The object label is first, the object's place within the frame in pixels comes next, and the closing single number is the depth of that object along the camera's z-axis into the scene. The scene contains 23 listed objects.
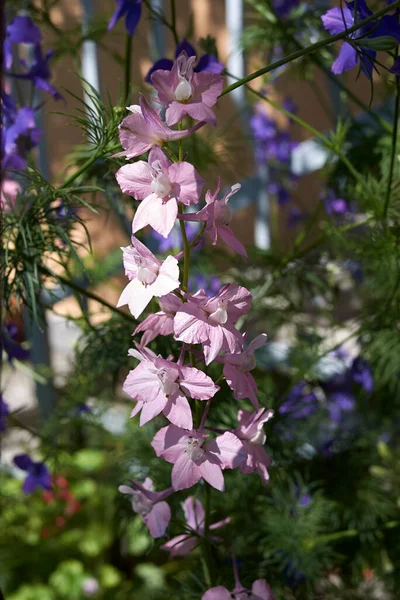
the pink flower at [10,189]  0.89
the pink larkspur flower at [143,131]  0.51
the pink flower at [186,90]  0.51
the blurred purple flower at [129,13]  0.79
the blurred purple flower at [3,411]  0.92
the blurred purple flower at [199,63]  0.76
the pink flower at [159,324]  0.58
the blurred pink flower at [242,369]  0.57
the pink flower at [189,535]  0.67
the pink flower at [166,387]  0.55
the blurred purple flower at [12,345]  0.90
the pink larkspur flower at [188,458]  0.57
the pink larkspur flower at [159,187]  0.51
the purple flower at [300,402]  1.15
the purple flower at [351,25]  0.60
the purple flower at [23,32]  0.93
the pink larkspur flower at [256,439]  0.61
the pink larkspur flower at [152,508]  0.64
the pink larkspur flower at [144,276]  0.53
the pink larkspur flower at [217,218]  0.53
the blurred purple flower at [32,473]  1.07
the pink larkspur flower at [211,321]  0.53
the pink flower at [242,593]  0.63
